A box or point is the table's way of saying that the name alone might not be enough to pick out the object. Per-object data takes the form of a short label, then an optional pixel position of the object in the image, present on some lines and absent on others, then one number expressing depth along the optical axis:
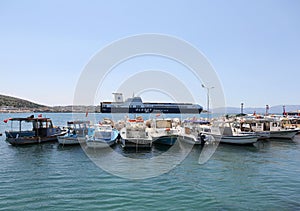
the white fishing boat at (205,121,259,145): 27.06
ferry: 118.38
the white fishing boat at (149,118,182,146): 26.08
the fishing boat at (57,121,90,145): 25.75
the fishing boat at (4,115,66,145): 26.02
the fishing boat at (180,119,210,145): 26.19
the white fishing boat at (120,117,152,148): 23.44
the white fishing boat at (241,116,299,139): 33.47
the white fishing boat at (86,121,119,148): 23.37
